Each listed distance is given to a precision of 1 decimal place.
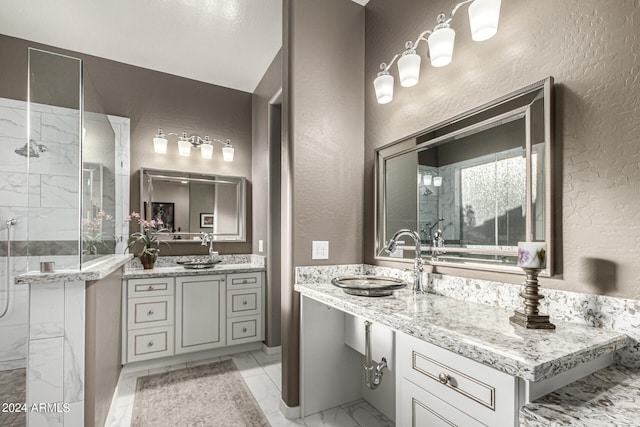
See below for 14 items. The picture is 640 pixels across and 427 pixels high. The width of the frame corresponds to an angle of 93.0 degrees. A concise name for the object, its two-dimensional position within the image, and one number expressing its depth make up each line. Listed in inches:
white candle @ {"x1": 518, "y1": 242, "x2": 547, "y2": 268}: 37.7
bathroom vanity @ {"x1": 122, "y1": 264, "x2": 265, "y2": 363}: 100.7
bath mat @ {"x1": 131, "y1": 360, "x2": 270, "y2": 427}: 74.2
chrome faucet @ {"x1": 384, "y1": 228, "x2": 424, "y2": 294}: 61.5
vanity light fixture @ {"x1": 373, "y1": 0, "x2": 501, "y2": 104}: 47.1
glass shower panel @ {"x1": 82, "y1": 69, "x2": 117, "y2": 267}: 64.0
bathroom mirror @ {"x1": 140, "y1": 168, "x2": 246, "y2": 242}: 121.9
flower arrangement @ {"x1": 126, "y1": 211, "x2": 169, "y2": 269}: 112.1
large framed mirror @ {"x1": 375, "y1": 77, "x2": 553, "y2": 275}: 45.5
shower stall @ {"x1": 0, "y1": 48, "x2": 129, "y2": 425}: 59.4
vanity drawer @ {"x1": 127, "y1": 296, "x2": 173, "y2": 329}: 100.3
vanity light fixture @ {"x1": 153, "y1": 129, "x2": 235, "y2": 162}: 120.3
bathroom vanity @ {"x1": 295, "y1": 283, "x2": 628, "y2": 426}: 30.7
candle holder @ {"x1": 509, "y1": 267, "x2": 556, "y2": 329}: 37.9
